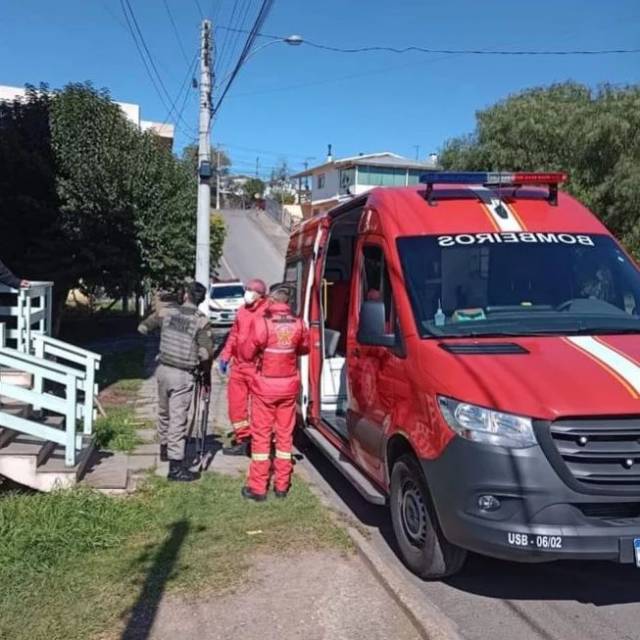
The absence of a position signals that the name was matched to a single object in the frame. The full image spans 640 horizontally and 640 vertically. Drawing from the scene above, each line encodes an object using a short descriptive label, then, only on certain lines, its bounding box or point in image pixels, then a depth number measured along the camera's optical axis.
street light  17.14
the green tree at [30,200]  15.88
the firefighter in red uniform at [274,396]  6.19
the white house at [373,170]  53.28
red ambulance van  3.80
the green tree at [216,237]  32.81
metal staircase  5.93
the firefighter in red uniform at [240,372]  7.81
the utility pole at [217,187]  77.22
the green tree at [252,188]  102.17
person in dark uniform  6.77
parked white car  28.09
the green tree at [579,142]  16.41
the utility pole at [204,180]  15.59
